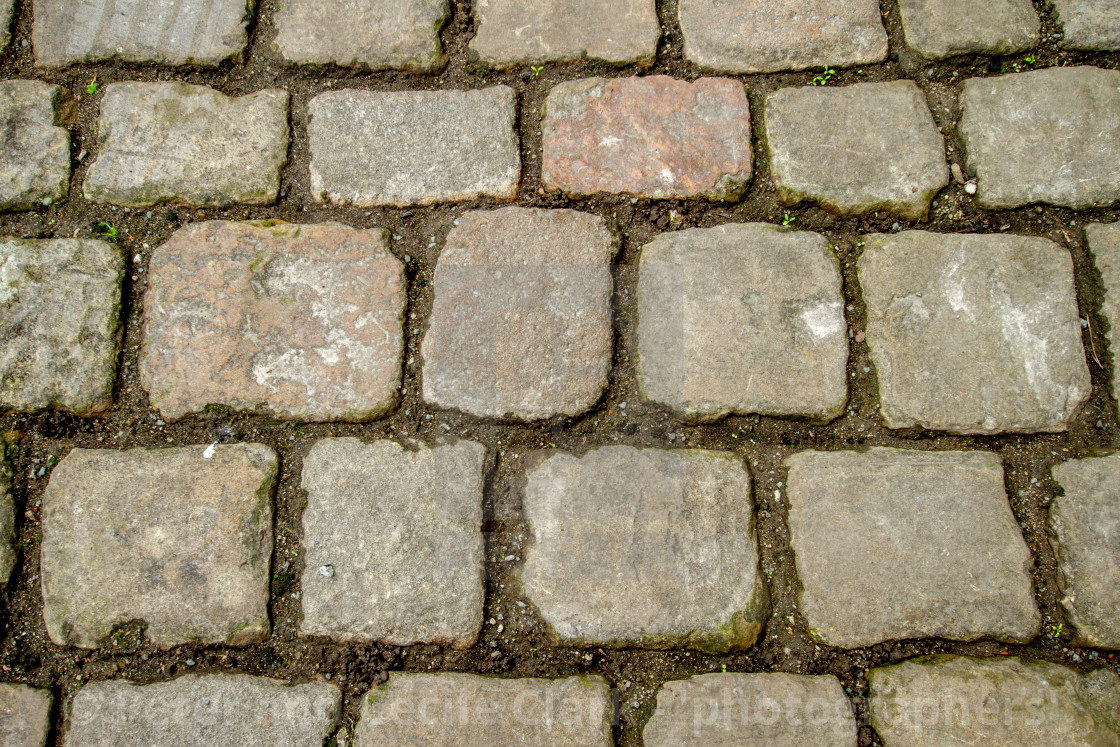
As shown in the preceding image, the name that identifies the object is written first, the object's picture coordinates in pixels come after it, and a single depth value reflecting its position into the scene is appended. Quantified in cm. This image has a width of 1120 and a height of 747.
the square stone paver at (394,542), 95
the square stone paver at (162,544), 95
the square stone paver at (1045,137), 102
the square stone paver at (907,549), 95
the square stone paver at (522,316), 98
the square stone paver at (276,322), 98
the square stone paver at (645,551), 95
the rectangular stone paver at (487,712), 93
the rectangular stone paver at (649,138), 103
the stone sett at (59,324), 99
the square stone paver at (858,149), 102
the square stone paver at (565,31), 106
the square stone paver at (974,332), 98
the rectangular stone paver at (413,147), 102
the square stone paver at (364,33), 105
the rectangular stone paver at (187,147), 103
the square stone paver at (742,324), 98
